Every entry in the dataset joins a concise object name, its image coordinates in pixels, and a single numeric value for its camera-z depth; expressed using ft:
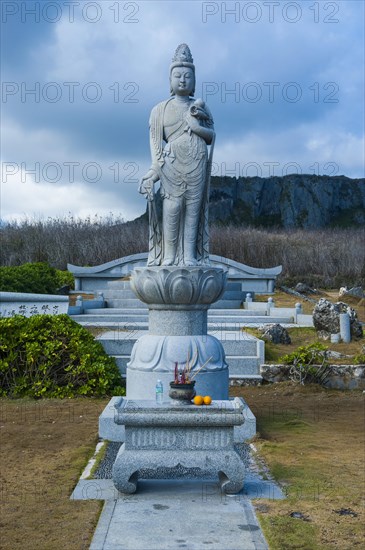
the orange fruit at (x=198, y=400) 16.65
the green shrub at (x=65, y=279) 71.61
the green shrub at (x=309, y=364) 32.68
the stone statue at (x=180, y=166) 23.56
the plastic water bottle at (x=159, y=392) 17.65
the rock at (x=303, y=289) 76.00
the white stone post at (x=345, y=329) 41.98
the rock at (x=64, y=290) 66.90
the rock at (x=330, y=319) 43.39
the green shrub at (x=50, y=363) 29.53
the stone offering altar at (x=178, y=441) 16.16
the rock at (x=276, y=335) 41.14
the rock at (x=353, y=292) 67.56
